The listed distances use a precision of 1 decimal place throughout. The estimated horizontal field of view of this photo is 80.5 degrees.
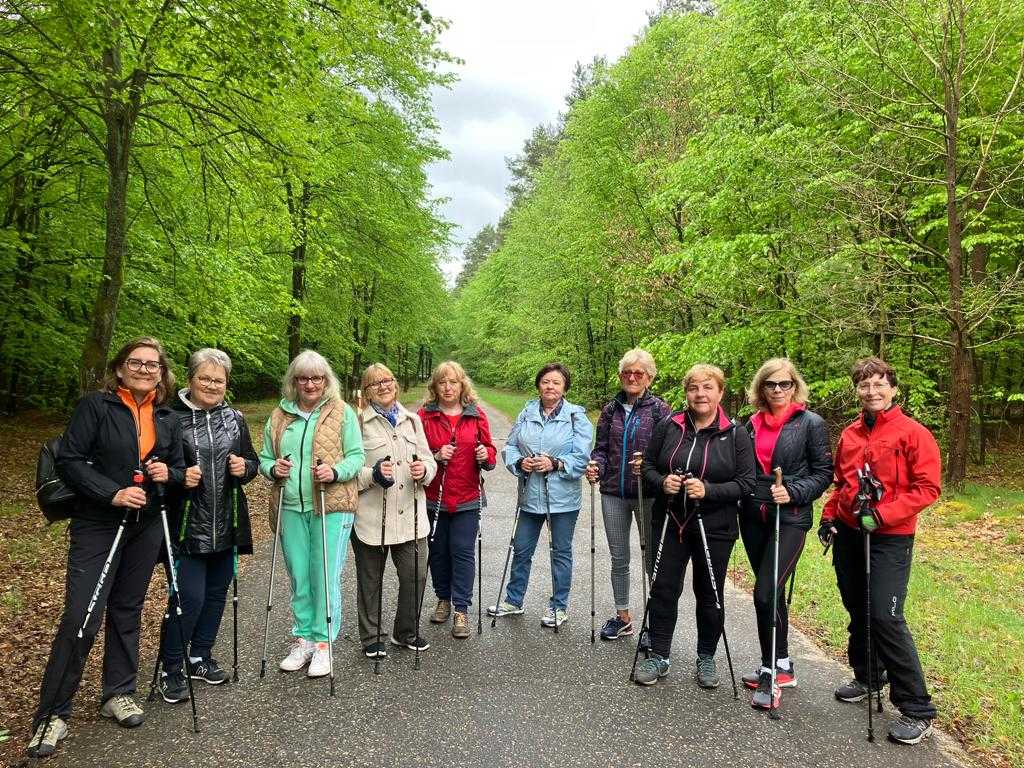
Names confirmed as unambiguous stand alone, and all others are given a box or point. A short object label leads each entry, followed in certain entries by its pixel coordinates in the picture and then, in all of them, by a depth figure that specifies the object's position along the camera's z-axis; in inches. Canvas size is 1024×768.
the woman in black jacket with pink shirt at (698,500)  156.8
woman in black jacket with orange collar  126.8
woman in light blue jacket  196.9
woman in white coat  172.7
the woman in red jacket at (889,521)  140.1
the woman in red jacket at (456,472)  192.9
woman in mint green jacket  163.0
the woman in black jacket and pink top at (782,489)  152.6
